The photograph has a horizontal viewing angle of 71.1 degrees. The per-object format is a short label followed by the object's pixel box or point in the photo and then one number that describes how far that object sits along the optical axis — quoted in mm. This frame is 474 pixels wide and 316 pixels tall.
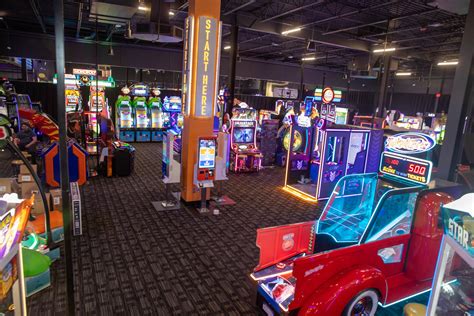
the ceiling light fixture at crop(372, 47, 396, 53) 12455
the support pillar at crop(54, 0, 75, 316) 1713
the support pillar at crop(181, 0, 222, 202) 5512
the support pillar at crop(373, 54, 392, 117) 13328
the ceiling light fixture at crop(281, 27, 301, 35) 10951
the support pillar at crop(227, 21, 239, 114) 10992
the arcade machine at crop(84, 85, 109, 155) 9891
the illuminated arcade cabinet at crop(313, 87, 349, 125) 15859
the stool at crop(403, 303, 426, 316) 2606
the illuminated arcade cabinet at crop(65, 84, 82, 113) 11898
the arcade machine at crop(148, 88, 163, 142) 12797
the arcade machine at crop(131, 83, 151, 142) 12500
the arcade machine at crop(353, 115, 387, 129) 12258
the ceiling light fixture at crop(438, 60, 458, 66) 13734
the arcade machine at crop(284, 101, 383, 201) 6996
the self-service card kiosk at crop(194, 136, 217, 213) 5781
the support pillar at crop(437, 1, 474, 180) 3990
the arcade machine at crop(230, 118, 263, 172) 9273
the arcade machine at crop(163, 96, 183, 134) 12658
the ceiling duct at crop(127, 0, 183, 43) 5781
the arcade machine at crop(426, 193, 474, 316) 1498
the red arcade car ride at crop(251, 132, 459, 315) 2859
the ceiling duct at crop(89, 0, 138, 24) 5871
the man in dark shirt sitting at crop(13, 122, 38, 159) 7921
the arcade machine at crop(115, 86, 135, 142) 12219
